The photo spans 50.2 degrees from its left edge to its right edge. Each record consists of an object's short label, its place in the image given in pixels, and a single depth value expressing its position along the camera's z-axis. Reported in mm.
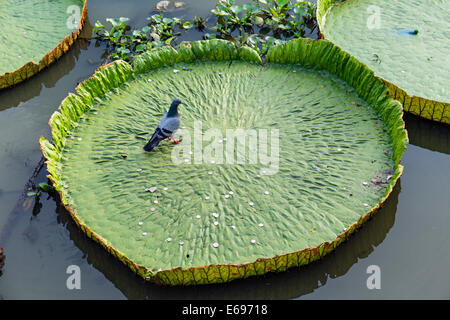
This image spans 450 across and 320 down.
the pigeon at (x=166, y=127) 4652
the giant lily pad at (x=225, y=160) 4043
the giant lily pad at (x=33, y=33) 5996
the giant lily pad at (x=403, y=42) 5211
